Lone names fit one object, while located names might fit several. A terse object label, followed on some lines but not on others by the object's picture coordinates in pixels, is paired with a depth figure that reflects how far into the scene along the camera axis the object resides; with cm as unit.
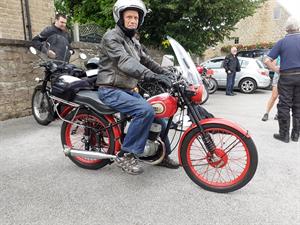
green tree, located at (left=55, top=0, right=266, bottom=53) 1088
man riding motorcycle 304
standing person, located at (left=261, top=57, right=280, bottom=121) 632
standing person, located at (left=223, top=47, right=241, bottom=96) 1122
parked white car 1196
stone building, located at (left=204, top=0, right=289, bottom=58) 4184
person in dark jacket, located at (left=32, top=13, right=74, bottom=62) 595
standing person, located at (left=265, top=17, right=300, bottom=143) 484
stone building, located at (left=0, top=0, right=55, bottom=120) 626
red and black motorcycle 309
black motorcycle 531
